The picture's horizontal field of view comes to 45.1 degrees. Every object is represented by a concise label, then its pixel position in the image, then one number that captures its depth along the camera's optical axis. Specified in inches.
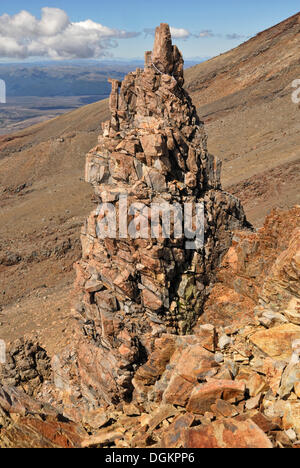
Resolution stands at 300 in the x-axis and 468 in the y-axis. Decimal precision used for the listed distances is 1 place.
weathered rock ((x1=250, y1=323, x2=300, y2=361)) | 353.4
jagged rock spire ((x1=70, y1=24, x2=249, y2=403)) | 550.3
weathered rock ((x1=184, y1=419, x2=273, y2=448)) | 257.9
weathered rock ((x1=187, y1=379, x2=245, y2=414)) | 311.0
